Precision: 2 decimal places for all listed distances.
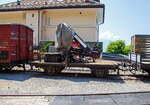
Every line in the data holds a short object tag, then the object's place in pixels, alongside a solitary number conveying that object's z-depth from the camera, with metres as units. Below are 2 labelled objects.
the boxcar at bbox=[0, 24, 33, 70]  8.44
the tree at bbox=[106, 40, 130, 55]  24.59
